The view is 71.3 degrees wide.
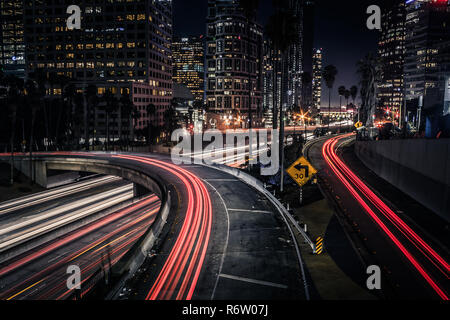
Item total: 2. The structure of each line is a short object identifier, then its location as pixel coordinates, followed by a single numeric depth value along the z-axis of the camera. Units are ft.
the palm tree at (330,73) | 315.17
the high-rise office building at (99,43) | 443.73
